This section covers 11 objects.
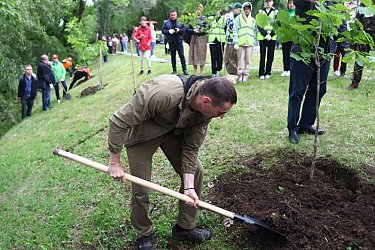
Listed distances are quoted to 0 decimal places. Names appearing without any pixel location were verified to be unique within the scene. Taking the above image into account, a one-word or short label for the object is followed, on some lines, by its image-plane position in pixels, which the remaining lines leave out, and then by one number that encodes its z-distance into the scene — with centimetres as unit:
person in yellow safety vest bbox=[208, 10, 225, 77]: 1020
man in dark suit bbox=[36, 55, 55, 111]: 1341
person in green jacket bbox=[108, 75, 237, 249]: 289
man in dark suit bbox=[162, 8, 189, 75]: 1149
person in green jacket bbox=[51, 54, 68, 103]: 1473
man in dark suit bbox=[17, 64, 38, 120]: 1320
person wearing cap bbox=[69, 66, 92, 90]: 1777
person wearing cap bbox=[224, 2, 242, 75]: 988
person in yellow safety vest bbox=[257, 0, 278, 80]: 946
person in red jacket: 1330
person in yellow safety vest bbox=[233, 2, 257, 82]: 951
